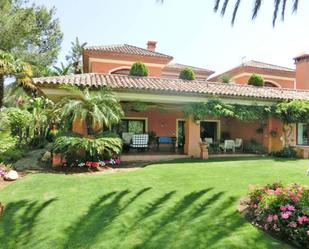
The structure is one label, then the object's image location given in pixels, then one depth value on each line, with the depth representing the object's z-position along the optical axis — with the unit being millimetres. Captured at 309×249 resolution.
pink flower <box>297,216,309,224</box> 5727
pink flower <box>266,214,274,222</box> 6070
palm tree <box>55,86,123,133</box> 12289
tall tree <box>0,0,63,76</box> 22094
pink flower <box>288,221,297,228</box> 5752
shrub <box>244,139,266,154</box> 18356
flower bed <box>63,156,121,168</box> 12312
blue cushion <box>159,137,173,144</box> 19383
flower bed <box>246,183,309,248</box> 5727
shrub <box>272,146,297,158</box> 17016
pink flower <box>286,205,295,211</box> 6024
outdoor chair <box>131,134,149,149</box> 16203
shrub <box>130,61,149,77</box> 19141
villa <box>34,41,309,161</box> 14820
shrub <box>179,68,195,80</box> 20547
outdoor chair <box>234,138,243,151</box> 19359
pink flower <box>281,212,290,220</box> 5883
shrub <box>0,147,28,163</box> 14358
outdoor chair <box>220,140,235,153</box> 18672
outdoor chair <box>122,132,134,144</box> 17000
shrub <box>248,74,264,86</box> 22312
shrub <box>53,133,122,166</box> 11836
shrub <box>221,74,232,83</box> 23562
